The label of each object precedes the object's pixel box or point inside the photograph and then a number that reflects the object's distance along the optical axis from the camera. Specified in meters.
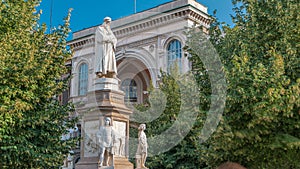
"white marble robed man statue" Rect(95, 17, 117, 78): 13.78
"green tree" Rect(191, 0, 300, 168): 11.03
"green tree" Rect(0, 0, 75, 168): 12.97
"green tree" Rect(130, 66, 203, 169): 20.14
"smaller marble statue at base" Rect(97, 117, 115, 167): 12.13
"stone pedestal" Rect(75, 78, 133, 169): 12.95
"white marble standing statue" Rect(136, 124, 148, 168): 14.24
